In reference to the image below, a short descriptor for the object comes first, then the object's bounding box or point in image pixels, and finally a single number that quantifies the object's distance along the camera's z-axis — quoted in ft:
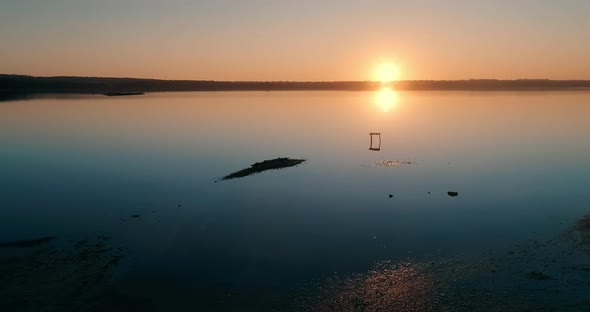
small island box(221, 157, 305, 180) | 125.16
